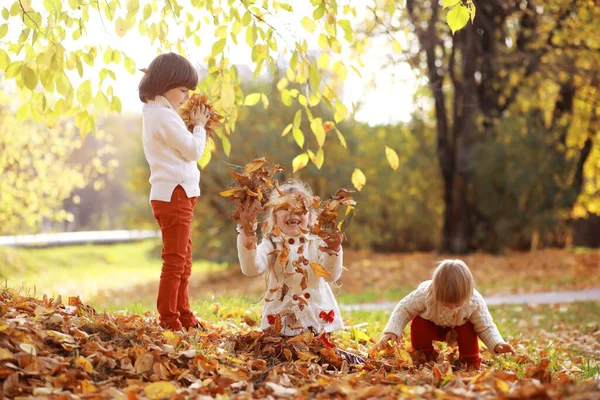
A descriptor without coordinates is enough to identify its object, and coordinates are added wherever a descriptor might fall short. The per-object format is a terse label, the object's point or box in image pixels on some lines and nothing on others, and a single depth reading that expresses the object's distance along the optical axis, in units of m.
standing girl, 3.87
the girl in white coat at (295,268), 3.80
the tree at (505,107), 12.69
